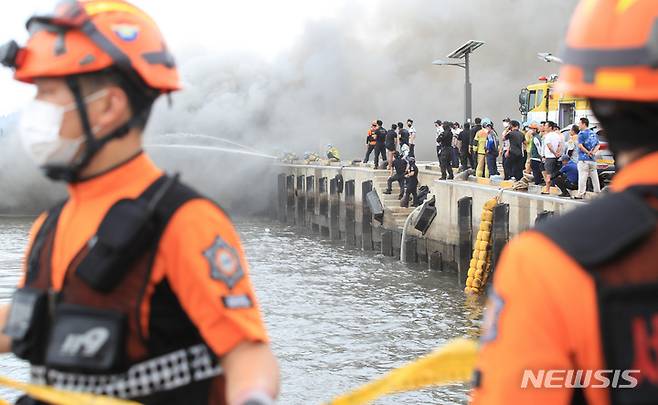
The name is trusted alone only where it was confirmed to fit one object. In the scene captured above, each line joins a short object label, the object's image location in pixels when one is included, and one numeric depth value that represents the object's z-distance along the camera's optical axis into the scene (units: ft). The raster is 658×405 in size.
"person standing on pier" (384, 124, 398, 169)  88.07
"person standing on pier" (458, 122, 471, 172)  80.69
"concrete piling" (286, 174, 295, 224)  122.72
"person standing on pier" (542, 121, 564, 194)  54.70
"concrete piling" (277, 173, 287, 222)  125.59
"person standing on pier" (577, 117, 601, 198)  52.70
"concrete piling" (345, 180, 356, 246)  98.75
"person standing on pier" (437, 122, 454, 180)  74.84
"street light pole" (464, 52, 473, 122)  87.31
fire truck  81.05
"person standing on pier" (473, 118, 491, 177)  73.36
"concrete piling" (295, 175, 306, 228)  118.73
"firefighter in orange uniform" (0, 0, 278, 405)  7.50
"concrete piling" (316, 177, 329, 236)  110.11
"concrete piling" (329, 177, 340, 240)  105.19
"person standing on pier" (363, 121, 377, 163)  102.17
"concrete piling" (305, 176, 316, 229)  115.43
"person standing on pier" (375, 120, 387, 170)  96.12
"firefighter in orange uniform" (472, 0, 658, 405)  5.40
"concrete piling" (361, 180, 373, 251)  92.99
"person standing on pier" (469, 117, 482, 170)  83.10
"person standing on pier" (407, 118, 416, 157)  94.14
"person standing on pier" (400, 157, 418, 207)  84.33
